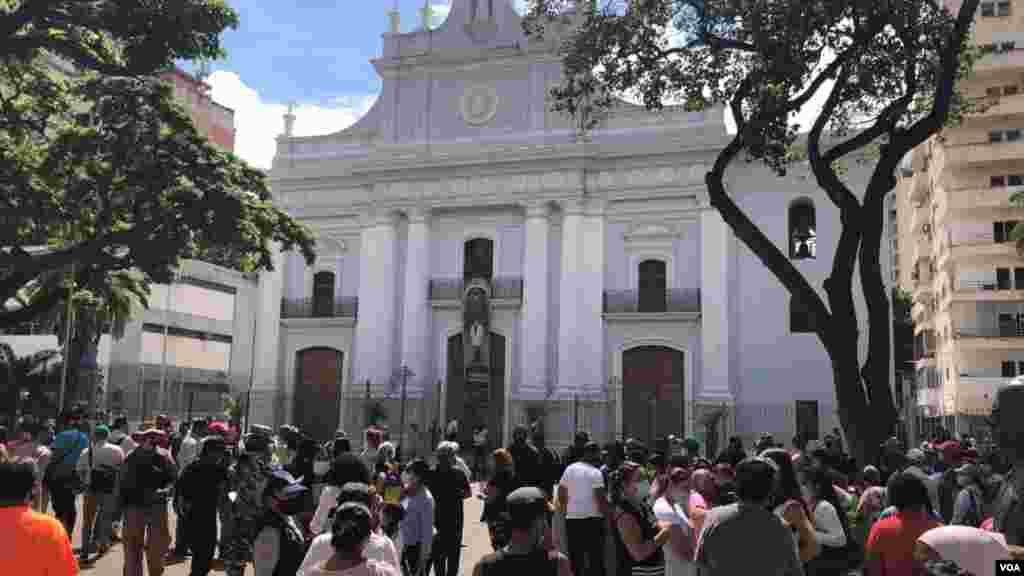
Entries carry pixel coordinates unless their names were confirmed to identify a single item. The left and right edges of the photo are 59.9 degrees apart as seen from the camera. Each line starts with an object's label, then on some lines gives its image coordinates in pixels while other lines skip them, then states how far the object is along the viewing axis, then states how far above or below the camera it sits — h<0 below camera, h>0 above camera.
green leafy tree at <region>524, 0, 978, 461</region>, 9.86 +3.99
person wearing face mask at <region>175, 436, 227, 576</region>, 7.34 -0.93
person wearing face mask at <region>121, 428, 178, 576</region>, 7.73 -1.03
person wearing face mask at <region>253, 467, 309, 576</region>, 4.64 -0.76
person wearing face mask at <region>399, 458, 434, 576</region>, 7.33 -1.10
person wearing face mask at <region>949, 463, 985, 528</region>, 5.98 -0.70
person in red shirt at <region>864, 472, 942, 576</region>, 4.36 -0.63
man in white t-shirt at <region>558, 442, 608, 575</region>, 7.40 -0.97
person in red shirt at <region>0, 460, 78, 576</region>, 3.73 -0.65
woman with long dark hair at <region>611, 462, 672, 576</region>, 5.38 -0.80
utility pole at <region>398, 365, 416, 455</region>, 26.72 +0.16
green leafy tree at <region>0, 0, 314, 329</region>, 13.31 +3.54
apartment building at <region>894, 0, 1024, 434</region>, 29.42 +5.86
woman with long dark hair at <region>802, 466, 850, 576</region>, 5.33 -0.75
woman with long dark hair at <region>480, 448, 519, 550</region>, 7.76 -0.83
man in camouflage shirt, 5.75 -0.85
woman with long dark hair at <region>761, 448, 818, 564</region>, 4.95 -0.61
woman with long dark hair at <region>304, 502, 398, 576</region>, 3.64 -0.63
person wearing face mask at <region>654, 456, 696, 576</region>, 5.48 -0.86
